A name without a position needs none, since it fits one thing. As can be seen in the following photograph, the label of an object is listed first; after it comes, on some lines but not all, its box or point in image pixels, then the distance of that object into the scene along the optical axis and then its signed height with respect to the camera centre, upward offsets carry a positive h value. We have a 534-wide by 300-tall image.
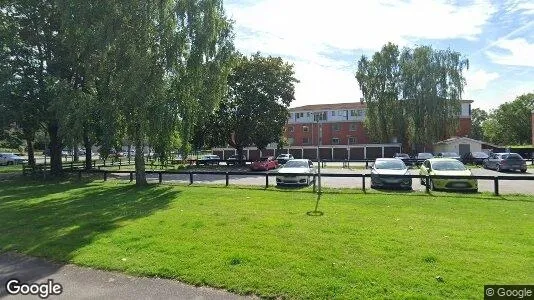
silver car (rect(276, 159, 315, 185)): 19.28 -1.27
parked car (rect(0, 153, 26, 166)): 52.17 -1.05
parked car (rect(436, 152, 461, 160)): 46.03 -1.01
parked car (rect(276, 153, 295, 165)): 46.94 -1.25
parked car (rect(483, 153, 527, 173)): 30.69 -1.45
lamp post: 15.30 -1.44
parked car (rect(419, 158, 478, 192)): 16.16 -1.22
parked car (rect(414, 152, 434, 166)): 39.39 -1.25
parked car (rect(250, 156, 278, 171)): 36.59 -1.61
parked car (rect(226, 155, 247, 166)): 44.37 -1.45
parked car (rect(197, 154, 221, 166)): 45.42 -1.44
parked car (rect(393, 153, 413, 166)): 39.48 -1.54
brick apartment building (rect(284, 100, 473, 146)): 72.56 +4.28
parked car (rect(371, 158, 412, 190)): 17.22 -1.24
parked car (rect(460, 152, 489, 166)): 40.75 -1.35
